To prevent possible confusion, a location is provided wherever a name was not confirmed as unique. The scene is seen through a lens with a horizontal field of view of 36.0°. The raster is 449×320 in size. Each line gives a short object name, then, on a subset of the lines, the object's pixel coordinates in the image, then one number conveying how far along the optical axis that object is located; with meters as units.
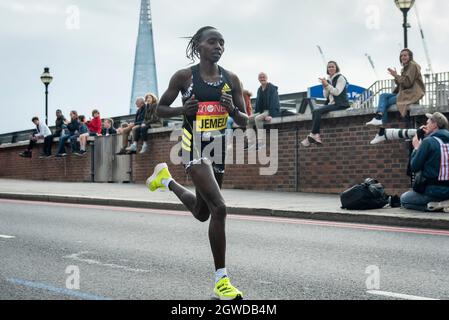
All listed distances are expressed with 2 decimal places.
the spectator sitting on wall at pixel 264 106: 17.16
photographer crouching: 11.21
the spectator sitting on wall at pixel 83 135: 25.11
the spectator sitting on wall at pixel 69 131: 24.88
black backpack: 12.02
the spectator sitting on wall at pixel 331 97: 15.62
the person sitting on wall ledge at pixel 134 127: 21.03
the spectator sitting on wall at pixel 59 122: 26.72
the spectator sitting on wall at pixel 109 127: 24.75
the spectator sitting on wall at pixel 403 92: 14.22
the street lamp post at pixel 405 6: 19.50
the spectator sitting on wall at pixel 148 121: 19.92
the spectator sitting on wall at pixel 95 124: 24.78
